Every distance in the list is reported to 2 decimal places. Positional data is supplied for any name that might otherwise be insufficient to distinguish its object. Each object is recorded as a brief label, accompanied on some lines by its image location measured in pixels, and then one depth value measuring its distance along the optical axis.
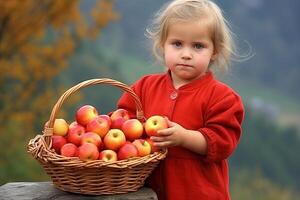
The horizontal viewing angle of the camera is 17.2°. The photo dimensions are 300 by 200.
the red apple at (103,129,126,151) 4.20
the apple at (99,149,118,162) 4.09
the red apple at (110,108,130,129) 4.42
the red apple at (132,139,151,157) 4.18
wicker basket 3.98
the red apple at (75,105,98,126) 4.44
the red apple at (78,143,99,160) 4.02
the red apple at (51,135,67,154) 4.21
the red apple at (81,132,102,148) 4.18
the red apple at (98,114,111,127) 4.35
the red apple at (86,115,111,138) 4.29
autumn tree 11.41
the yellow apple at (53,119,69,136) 4.32
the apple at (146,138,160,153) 4.24
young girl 4.34
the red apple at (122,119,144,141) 4.31
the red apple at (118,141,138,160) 4.11
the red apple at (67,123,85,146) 4.26
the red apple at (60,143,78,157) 4.09
